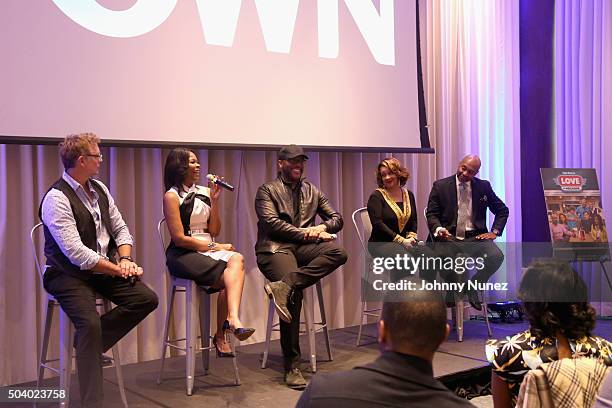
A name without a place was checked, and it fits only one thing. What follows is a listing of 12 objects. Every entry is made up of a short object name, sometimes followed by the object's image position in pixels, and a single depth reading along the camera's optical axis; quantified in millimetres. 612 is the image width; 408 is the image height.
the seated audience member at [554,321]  1844
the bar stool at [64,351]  3062
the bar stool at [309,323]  3887
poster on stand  5371
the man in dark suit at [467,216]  4879
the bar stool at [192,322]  3484
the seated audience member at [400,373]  1253
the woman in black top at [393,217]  4629
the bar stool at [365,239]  4727
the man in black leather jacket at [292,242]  3707
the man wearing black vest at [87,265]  3018
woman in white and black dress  3543
